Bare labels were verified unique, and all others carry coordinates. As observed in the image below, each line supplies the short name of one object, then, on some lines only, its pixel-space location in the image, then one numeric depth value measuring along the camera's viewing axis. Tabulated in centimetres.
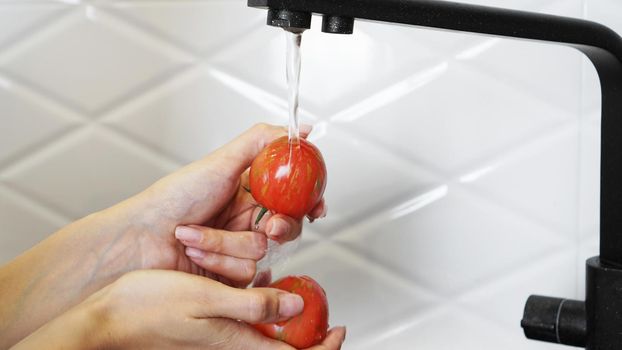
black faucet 71
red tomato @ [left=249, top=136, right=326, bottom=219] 86
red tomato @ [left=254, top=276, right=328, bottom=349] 87
